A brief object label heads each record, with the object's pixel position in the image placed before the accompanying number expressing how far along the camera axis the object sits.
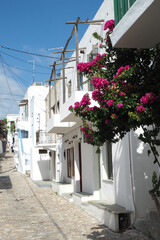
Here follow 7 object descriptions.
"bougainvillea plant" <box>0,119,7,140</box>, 24.22
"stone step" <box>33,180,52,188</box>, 19.77
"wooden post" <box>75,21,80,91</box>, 10.92
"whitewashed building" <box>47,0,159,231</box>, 7.78
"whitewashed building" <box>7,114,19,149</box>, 60.46
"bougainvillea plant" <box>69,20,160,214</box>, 4.50
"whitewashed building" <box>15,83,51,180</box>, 24.33
